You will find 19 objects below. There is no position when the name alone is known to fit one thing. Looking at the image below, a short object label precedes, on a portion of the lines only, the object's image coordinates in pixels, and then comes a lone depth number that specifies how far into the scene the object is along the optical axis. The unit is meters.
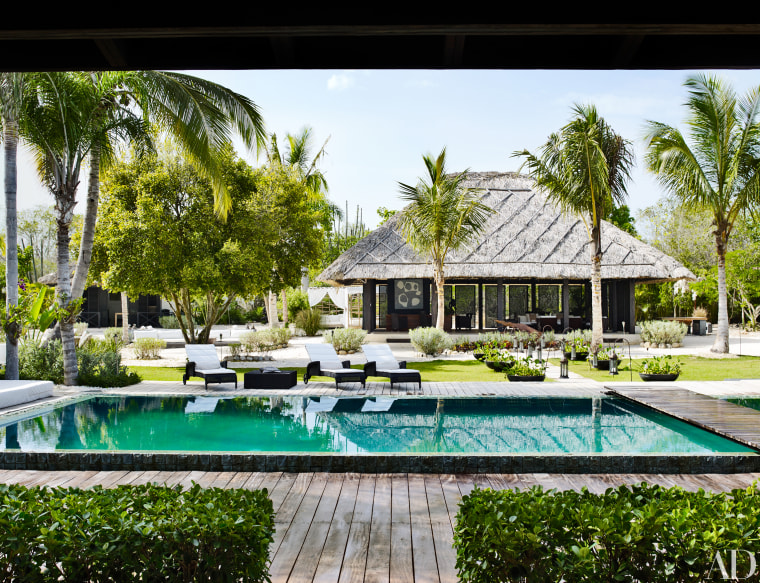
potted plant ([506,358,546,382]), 10.98
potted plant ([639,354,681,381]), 10.98
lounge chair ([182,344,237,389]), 10.22
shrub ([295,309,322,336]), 24.17
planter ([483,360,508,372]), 12.21
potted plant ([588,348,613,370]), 12.98
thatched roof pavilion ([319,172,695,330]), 20.30
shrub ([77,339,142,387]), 10.70
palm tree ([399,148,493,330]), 16.34
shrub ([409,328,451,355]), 15.82
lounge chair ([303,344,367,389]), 10.20
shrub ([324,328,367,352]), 16.47
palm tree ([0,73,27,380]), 9.64
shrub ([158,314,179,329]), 27.20
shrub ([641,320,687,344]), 17.86
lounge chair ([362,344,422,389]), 10.16
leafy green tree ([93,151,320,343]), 13.48
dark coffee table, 10.16
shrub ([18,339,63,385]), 11.09
